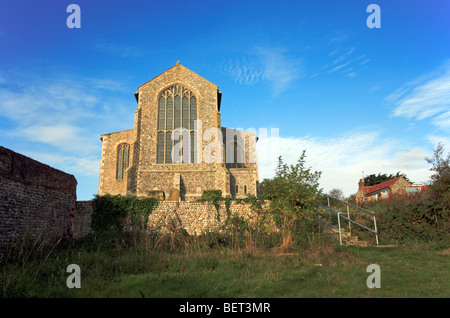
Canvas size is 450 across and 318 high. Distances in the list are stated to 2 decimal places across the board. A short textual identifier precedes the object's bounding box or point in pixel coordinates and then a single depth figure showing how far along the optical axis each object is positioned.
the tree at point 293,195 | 11.47
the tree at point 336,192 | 40.14
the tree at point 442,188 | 11.54
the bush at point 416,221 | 11.05
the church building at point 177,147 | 22.47
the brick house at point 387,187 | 29.80
